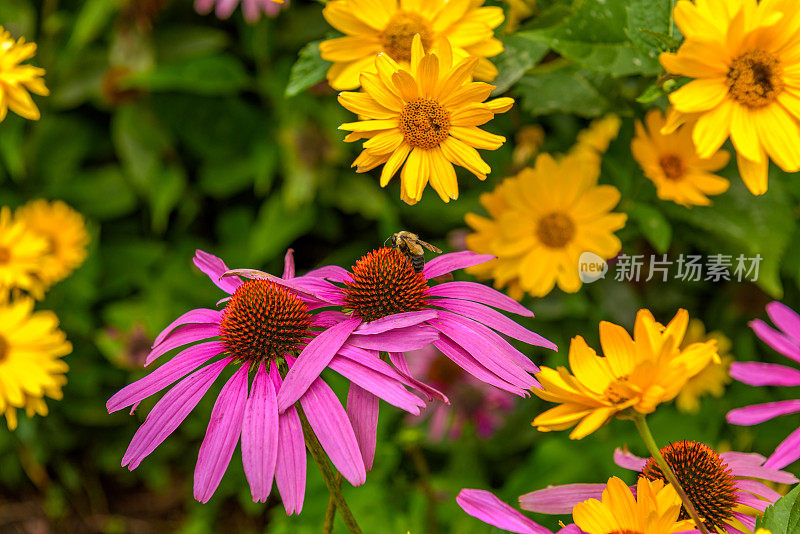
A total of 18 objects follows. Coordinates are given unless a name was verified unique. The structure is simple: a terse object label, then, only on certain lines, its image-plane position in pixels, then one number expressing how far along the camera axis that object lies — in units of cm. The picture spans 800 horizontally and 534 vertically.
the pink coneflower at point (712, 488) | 64
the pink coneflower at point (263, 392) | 63
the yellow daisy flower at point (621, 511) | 62
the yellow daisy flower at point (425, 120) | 67
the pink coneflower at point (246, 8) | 93
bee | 66
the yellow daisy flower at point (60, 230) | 104
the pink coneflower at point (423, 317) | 64
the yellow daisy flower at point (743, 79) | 67
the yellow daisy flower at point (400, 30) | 72
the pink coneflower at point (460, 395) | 104
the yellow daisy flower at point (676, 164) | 78
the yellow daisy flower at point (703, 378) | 104
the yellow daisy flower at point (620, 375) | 63
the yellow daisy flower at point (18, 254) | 86
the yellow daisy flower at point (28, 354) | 84
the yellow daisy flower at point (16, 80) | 71
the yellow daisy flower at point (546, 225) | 79
